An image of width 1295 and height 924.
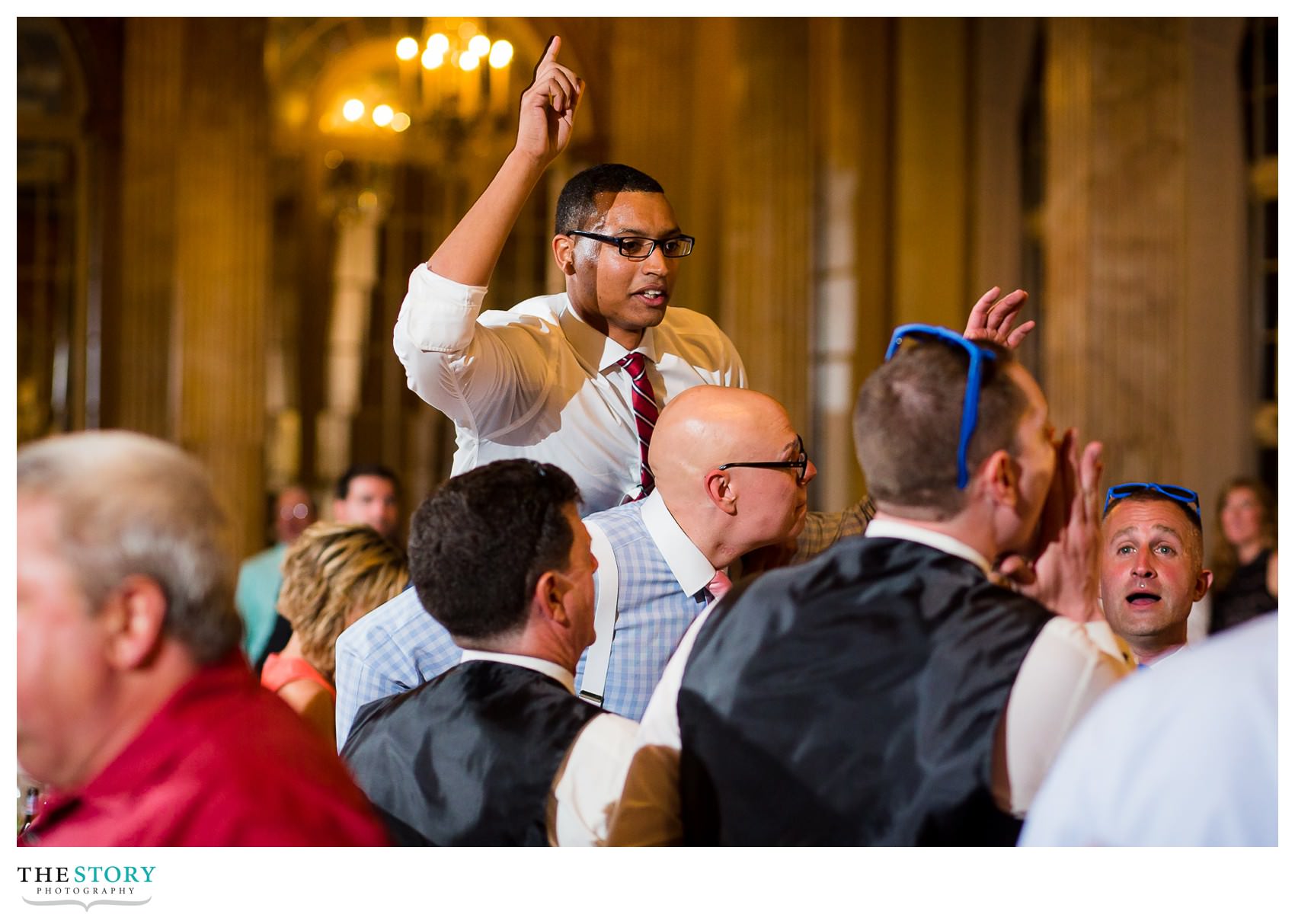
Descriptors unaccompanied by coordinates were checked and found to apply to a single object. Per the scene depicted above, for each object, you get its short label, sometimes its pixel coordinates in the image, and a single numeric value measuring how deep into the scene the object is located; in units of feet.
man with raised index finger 9.41
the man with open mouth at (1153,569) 10.66
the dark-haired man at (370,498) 21.25
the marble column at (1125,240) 30.14
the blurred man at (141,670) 5.20
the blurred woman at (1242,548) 23.06
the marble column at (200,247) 38.50
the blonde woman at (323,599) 11.36
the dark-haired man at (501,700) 6.87
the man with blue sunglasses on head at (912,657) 5.99
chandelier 37.04
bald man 8.98
